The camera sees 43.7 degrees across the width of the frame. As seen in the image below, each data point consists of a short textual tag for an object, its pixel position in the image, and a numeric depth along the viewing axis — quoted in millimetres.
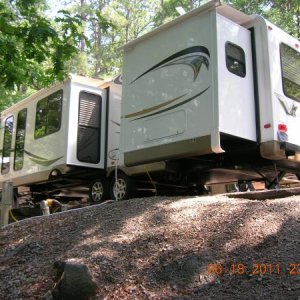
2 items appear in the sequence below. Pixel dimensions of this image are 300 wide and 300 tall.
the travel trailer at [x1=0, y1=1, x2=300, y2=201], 5723
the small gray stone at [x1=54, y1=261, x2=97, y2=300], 2960
